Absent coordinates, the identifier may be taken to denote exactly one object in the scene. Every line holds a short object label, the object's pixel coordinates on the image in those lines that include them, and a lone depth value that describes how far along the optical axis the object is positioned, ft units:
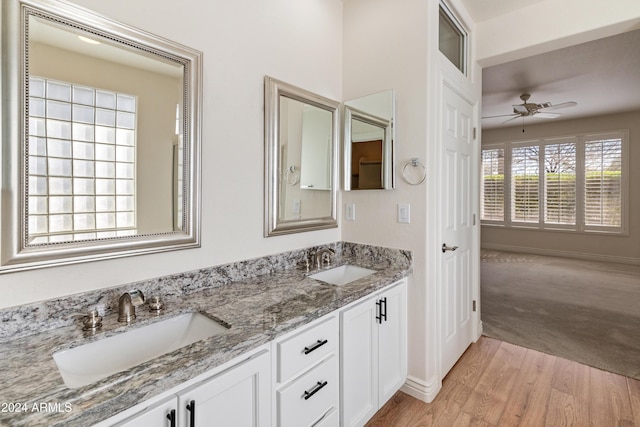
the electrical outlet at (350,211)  7.50
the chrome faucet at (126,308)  3.73
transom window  7.11
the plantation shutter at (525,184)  20.92
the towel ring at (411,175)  6.23
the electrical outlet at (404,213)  6.48
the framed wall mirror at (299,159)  5.91
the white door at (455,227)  6.91
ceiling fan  14.11
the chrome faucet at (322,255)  6.58
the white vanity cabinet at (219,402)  2.72
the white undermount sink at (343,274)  6.50
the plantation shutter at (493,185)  22.35
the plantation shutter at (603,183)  18.19
